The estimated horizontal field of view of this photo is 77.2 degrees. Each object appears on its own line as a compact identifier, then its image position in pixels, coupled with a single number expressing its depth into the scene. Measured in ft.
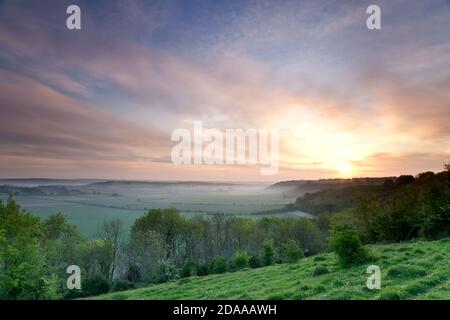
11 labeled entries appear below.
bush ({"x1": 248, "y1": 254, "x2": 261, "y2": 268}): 85.42
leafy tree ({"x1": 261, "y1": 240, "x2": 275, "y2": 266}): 82.43
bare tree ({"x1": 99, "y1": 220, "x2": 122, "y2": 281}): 99.95
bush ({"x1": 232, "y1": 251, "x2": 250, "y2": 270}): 82.62
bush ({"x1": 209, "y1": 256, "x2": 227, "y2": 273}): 83.15
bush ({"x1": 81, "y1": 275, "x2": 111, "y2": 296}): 73.46
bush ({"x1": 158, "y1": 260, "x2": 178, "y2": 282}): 88.99
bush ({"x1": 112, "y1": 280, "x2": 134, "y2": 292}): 80.55
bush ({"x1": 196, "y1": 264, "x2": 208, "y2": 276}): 85.71
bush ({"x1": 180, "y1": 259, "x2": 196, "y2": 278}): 86.84
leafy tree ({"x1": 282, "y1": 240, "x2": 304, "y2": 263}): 61.41
